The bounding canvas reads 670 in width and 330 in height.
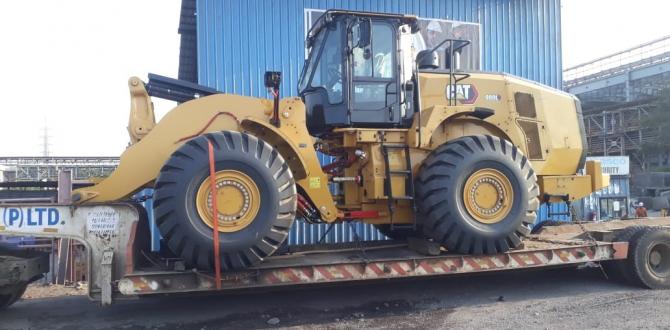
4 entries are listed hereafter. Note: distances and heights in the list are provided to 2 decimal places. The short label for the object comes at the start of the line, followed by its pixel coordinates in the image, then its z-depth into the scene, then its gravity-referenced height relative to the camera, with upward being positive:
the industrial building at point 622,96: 35.97 +6.06
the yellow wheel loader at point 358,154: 5.80 +0.27
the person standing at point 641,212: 14.52 -1.01
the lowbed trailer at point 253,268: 5.78 -1.02
